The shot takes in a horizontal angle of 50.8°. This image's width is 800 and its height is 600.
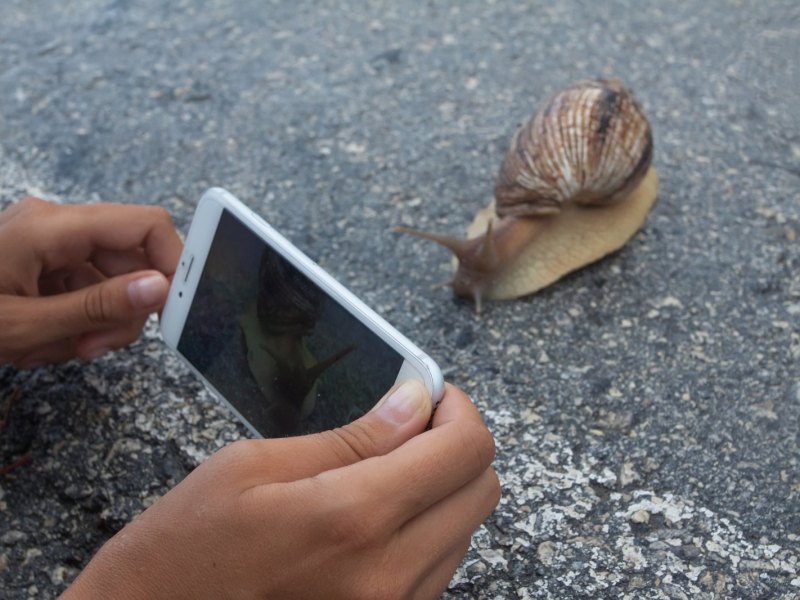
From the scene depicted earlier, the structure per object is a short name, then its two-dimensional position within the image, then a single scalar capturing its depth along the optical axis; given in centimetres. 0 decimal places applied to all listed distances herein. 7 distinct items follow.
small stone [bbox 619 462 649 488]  29
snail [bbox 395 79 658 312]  37
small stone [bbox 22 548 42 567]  28
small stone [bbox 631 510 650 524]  28
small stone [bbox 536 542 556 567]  27
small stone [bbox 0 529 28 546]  29
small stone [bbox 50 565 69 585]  28
